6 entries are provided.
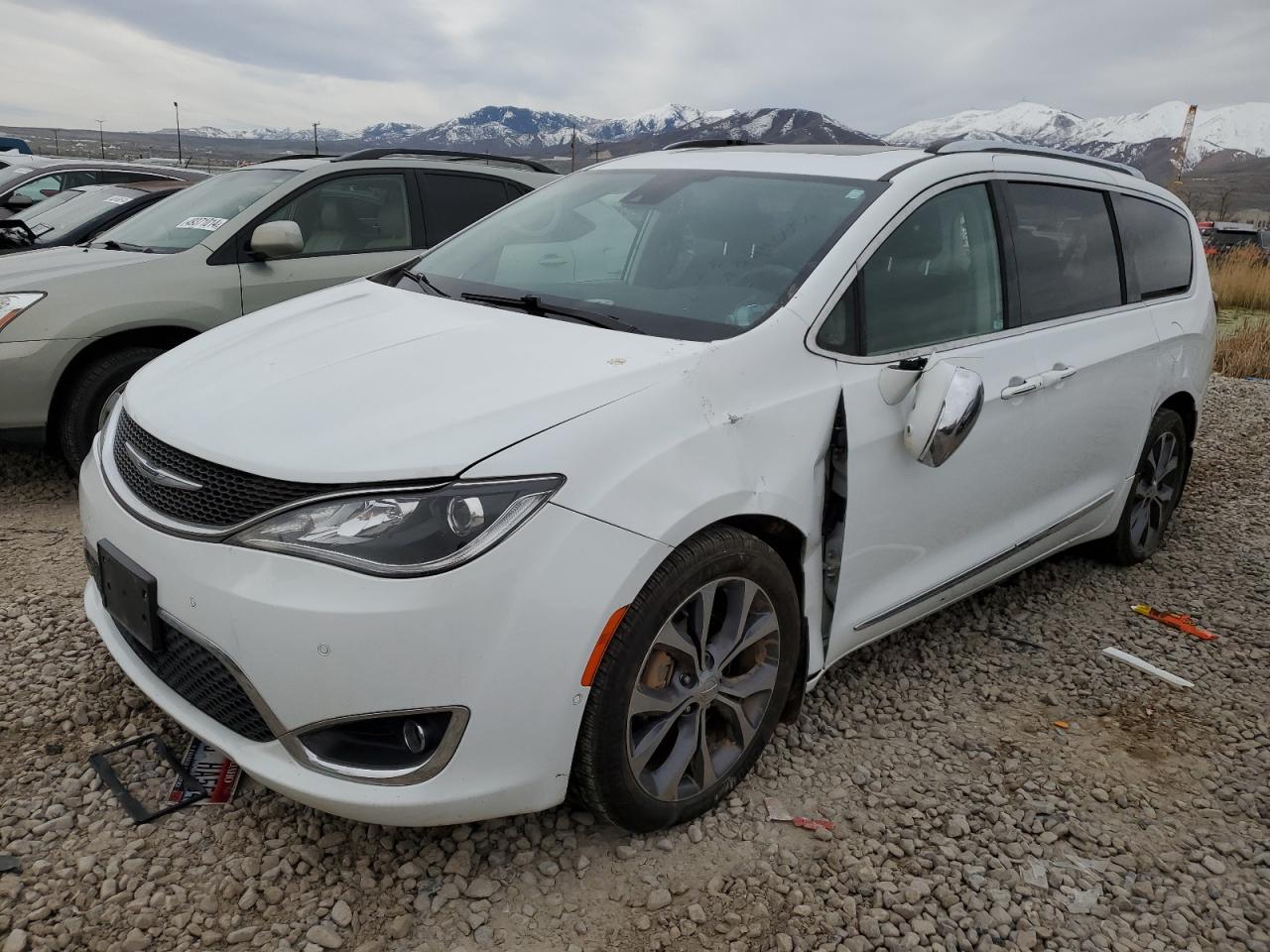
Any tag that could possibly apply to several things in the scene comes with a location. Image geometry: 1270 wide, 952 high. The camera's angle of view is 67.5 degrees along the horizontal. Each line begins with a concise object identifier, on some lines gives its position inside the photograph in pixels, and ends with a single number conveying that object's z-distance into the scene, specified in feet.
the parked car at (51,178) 34.32
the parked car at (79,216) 21.24
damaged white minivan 6.26
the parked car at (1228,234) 72.18
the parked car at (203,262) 14.03
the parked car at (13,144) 127.95
